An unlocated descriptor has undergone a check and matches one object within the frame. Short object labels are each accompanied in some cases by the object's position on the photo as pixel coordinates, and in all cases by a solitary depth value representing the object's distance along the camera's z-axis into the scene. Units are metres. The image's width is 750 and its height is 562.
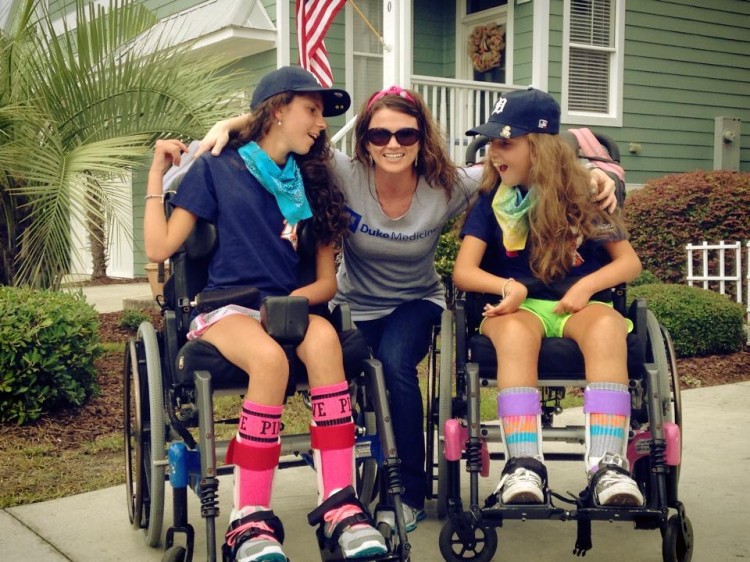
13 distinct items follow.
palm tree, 5.71
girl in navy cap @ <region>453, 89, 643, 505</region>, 3.22
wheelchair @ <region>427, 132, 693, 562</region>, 3.07
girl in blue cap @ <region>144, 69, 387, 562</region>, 3.06
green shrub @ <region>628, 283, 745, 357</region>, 7.25
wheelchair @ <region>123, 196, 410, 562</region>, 3.07
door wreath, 11.63
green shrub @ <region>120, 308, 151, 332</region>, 8.22
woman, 3.77
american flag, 9.24
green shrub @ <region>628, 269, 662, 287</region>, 8.49
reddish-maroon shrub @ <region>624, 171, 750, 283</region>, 8.93
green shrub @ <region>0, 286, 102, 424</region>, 5.16
